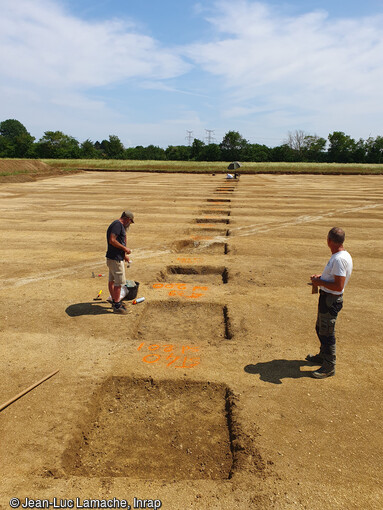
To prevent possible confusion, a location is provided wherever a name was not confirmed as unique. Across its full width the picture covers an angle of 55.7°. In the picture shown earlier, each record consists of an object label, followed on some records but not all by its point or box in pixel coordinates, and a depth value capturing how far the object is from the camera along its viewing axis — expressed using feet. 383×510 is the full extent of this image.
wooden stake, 15.58
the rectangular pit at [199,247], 40.65
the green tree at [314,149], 325.30
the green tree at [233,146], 326.65
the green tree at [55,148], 321.52
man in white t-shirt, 16.34
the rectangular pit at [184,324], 21.71
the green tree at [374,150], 293.84
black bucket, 25.89
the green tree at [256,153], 322.14
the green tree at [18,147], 321.11
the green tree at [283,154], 320.09
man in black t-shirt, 23.25
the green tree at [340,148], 305.53
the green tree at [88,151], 338.83
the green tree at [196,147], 339.57
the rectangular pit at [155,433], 12.94
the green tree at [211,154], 330.54
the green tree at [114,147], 368.48
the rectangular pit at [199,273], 32.32
